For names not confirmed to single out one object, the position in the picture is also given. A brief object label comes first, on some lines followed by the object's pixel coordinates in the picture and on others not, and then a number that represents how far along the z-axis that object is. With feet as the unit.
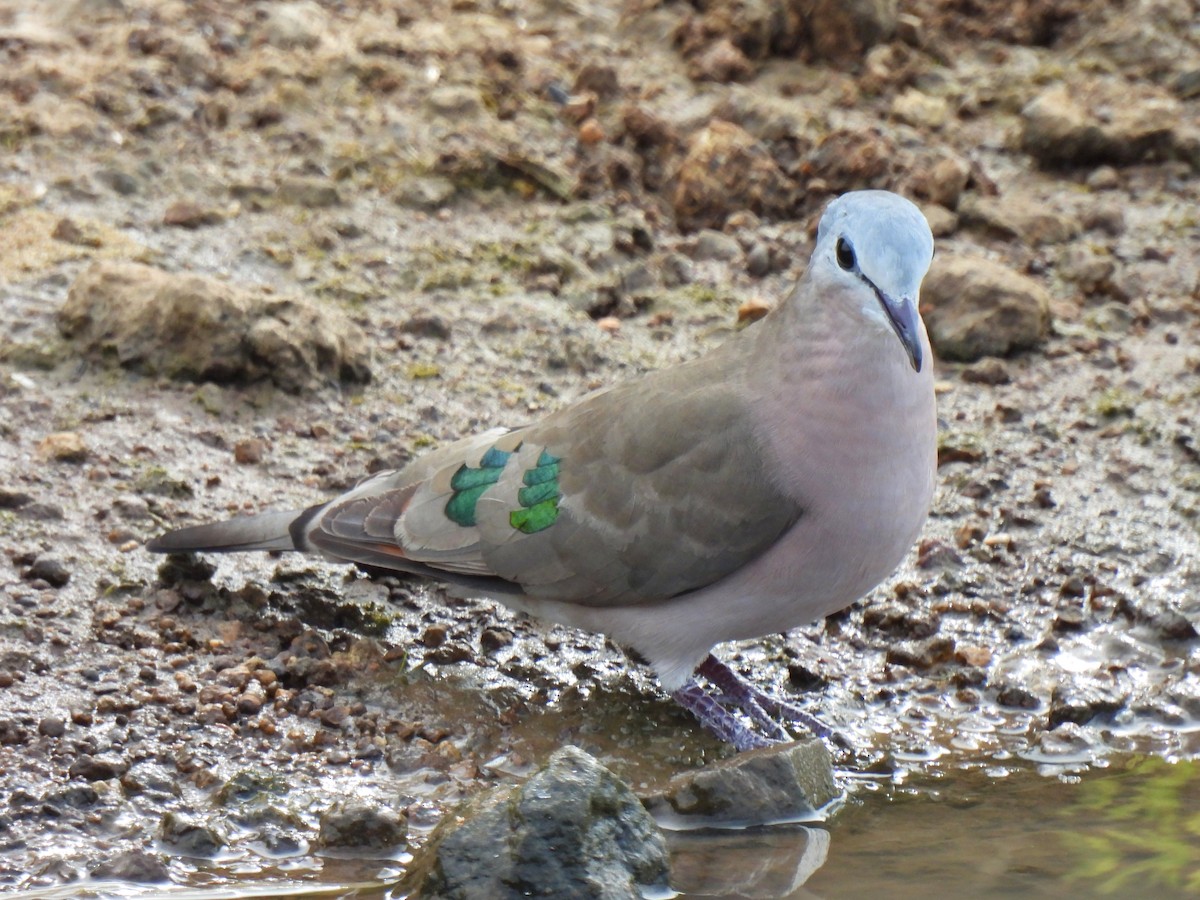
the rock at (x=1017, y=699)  28.68
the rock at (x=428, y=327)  38.17
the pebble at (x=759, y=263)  40.98
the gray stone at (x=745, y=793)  24.71
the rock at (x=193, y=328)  34.45
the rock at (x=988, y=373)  37.58
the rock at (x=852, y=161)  43.27
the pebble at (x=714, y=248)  41.47
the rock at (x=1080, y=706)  28.02
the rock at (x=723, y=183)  42.37
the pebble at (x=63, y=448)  32.32
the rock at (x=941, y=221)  42.50
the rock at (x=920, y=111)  47.19
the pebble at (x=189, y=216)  40.11
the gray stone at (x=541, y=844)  21.39
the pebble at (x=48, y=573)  29.22
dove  24.75
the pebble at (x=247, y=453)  33.53
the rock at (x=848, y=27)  48.19
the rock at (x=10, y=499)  30.67
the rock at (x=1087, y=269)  40.73
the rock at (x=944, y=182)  42.86
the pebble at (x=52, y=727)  25.45
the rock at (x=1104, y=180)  44.80
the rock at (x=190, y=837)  23.15
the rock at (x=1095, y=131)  45.21
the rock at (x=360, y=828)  23.38
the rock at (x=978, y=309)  37.99
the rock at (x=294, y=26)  46.50
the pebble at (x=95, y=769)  24.57
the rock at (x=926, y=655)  29.68
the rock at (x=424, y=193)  42.06
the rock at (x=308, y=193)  41.63
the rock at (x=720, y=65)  47.37
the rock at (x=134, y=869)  22.33
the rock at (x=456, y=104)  44.86
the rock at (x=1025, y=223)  42.65
